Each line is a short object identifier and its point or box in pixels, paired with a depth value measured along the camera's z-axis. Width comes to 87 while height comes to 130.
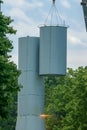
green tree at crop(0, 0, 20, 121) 36.38
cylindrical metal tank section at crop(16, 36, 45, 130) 80.69
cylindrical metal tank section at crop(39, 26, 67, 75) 81.25
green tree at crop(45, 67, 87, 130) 70.12
